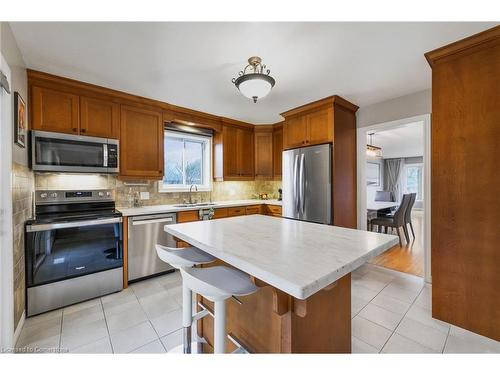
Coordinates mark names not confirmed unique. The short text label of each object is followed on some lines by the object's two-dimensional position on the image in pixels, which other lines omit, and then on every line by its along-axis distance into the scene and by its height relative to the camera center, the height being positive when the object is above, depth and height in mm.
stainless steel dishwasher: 2549 -689
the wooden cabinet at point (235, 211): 3455 -416
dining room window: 8586 +181
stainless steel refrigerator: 2857 +19
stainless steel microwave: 2162 +361
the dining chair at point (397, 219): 3930 -644
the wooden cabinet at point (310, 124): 2879 +882
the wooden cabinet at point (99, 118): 2455 +807
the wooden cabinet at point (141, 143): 2734 +568
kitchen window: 3500 +413
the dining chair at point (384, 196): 6688 -355
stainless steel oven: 1968 -634
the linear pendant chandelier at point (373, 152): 4421 +706
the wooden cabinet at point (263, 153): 4223 +629
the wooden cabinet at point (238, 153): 3836 +596
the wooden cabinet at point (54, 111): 2180 +797
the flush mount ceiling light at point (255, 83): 1662 +803
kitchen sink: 3367 -295
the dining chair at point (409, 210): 4167 -492
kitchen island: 813 -319
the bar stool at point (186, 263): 1256 -464
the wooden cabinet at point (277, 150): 4117 +683
